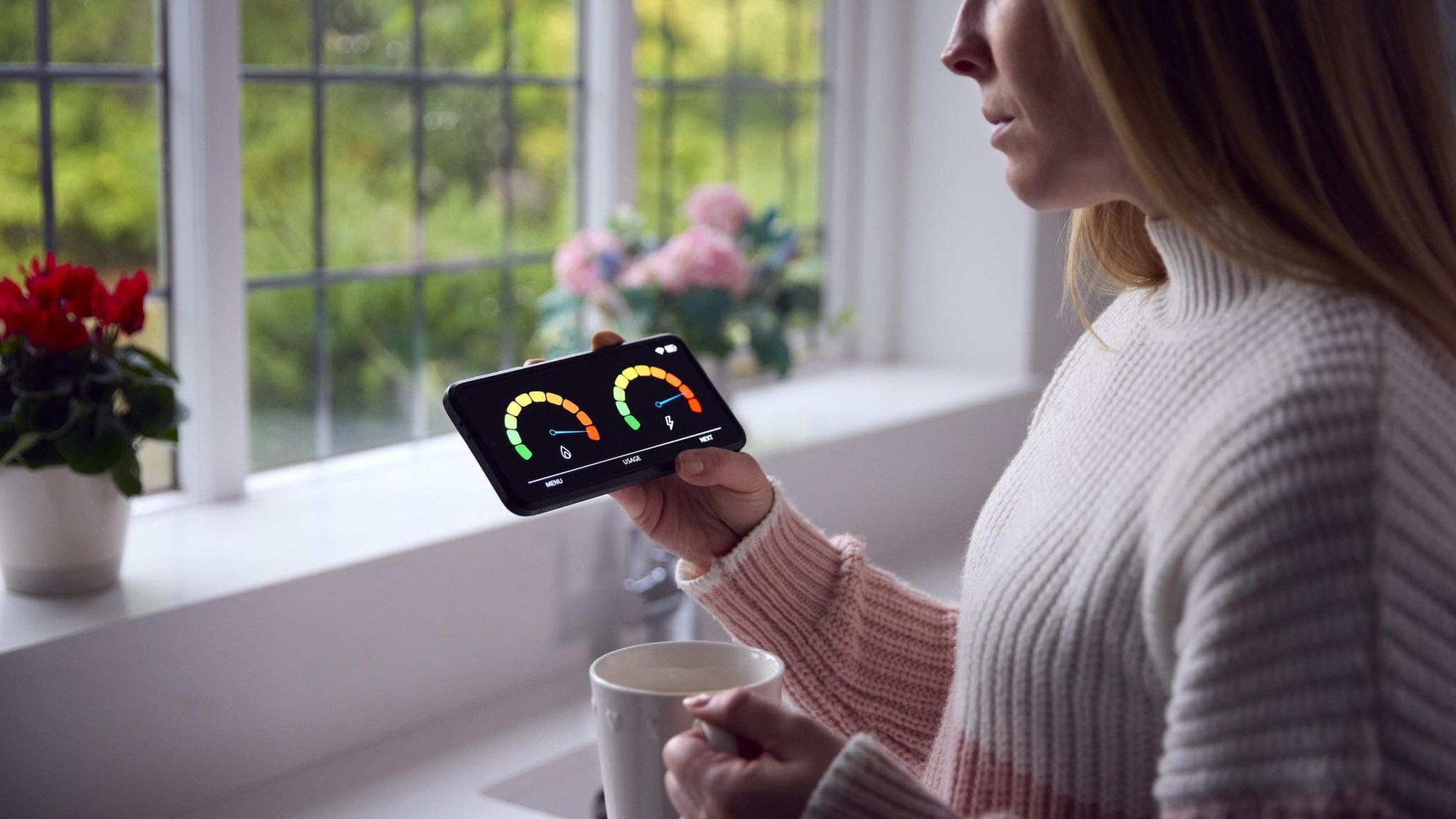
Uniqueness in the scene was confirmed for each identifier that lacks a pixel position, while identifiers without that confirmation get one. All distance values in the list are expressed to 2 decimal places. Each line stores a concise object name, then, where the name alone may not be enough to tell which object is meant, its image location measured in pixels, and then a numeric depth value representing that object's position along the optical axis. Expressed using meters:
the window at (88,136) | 1.25
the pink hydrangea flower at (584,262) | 1.73
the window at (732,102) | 1.99
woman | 0.56
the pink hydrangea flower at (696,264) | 1.73
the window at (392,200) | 1.49
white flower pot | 1.08
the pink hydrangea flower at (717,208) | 1.88
